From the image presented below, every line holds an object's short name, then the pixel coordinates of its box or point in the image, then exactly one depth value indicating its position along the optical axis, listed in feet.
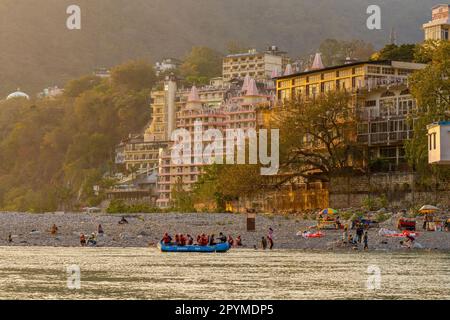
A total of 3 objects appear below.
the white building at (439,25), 497.87
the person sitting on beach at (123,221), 345.88
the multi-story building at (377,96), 397.80
